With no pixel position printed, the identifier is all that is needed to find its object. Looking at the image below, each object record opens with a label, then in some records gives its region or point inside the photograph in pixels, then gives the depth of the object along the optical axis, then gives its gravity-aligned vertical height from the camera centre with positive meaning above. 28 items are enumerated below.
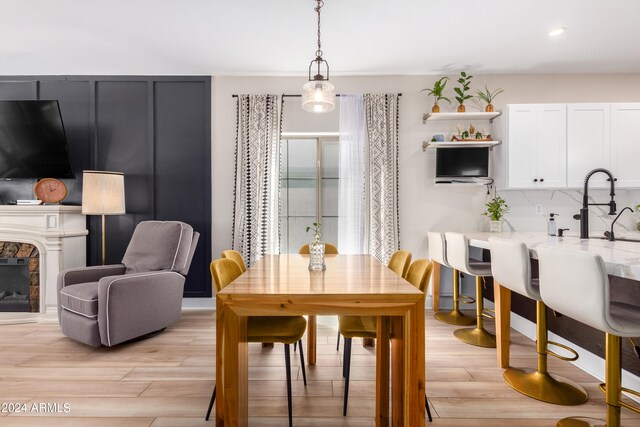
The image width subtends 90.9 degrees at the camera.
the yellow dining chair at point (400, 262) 2.07 -0.34
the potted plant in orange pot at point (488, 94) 3.70 +1.42
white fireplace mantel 3.29 -0.26
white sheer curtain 3.73 +0.54
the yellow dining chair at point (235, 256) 2.24 -0.32
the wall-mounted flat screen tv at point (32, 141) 3.50 +0.80
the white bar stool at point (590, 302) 1.34 -0.41
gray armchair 2.52 -0.66
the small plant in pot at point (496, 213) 3.60 +0.01
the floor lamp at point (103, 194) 3.19 +0.19
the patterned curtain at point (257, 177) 3.69 +0.42
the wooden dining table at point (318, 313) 1.33 -0.43
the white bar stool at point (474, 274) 2.72 -0.57
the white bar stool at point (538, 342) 1.90 -0.81
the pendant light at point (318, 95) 2.11 +0.80
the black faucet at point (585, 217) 2.51 -0.03
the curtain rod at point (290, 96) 3.77 +1.41
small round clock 3.52 +0.25
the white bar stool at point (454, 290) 3.20 -0.82
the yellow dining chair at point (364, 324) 1.62 -0.65
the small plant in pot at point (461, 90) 3.60 +1.42
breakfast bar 1.45 -0.23
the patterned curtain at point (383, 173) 3.68 +0.47
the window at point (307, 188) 3.94 +0.32
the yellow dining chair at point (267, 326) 1.67 -0.65
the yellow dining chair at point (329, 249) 2.88 -0.34
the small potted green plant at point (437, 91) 3.58 +1.42
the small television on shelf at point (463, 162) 3.66 +0.60
